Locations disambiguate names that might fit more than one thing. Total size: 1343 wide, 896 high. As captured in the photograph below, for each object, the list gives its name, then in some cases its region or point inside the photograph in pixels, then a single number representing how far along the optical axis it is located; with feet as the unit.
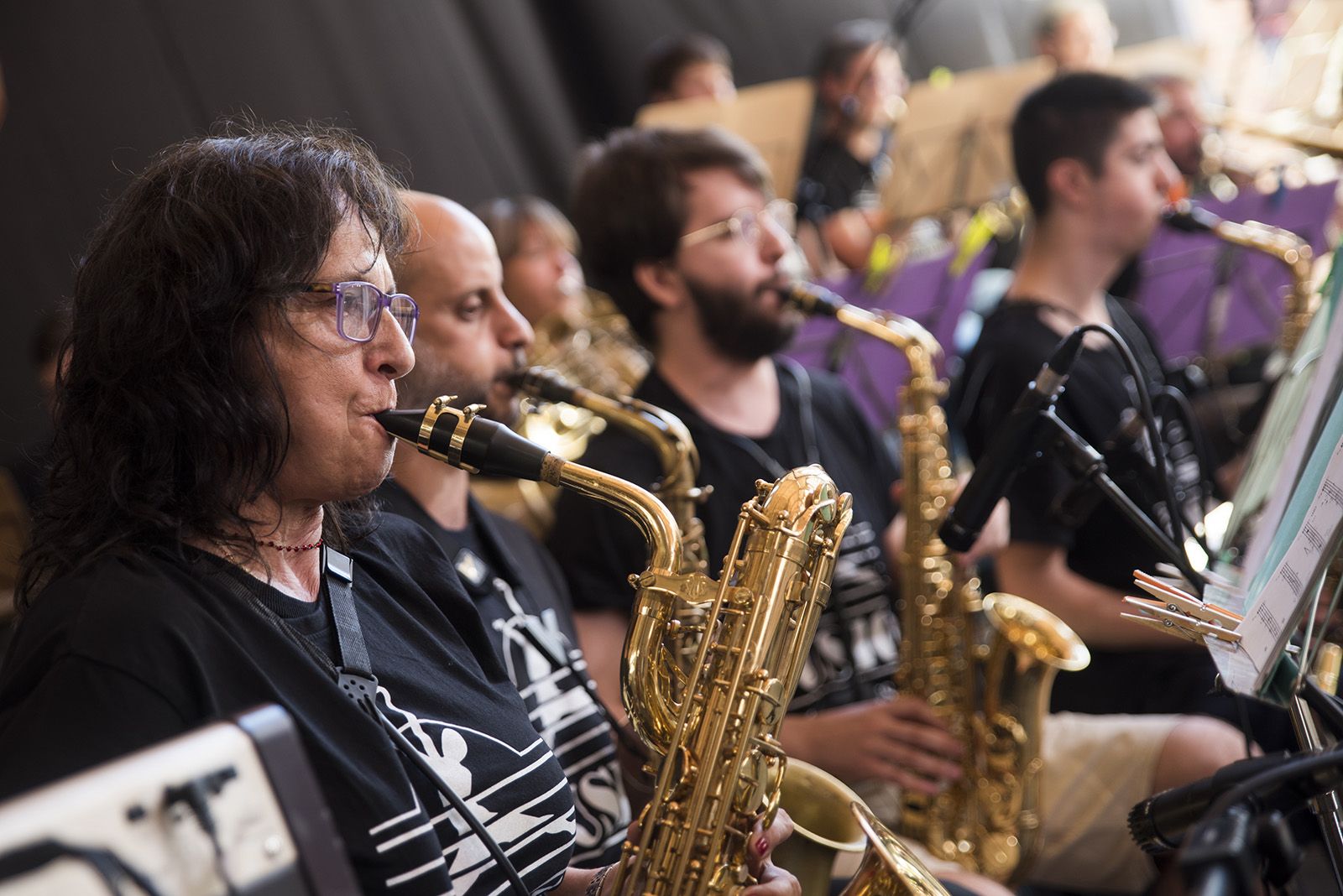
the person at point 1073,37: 21.18
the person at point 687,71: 19.57
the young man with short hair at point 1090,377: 9.64
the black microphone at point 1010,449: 6.27
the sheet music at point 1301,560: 4.39
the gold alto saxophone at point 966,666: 8.86
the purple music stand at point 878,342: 13.37
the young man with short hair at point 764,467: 8.54
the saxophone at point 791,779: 5.81
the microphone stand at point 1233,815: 3.31
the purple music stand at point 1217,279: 14.61
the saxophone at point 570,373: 14.17
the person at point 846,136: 18.07
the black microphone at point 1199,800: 4.04
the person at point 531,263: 15.94
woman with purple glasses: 4.63
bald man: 7.03
